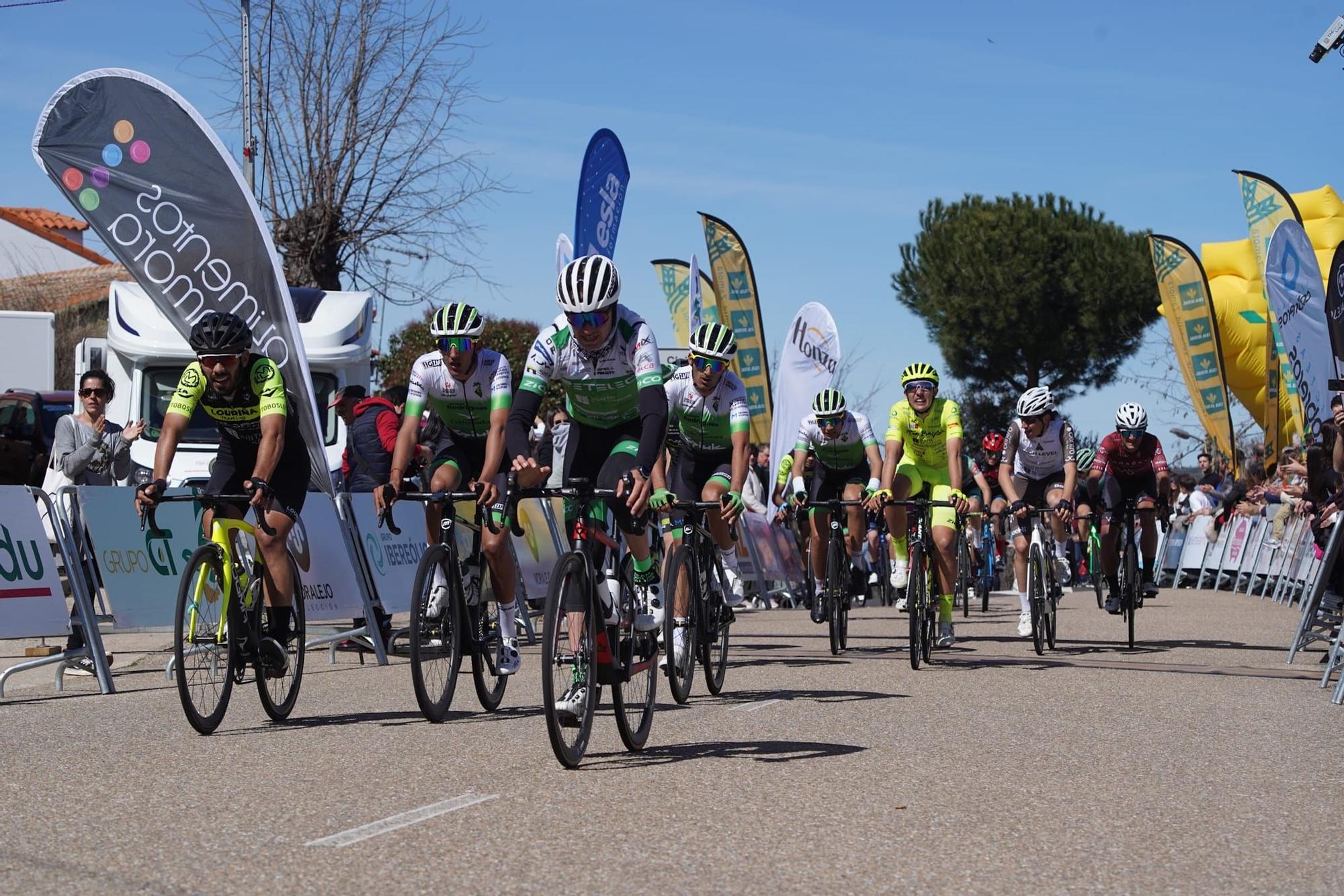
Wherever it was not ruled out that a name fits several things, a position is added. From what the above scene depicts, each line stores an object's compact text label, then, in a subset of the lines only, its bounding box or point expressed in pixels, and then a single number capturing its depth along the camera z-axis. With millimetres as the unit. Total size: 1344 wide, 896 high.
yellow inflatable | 31766
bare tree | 31422
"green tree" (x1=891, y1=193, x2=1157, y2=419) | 66000
